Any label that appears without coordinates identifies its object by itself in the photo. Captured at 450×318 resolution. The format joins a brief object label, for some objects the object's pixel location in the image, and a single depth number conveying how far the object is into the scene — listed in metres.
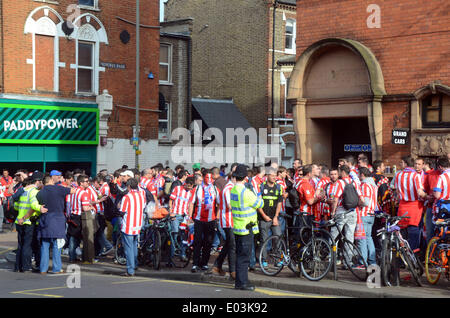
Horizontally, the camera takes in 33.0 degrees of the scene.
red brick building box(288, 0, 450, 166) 18.92
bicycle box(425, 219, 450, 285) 11.73
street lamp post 29.11
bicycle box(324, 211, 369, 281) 12.46
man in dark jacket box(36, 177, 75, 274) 14.25
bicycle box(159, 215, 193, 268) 14.93
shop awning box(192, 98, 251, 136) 36.53
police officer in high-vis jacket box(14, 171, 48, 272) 14.59
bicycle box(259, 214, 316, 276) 13.13
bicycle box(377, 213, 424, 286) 11.73
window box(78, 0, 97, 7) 28.92
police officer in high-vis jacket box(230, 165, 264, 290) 12.06
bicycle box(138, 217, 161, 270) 14.65
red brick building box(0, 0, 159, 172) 26.81
